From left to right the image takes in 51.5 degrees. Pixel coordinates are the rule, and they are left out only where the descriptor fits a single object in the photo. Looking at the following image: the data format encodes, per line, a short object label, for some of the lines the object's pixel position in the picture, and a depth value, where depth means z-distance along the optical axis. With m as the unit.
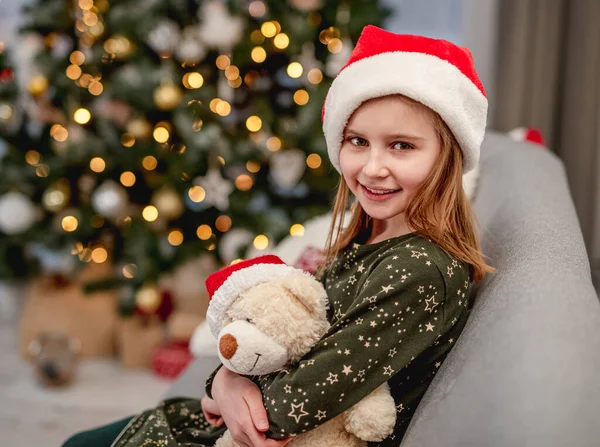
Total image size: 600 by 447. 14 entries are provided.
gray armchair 0.61
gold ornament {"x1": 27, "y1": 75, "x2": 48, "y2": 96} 2.65
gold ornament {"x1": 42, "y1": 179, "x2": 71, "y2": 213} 2.67
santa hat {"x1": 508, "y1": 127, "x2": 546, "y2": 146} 1.96
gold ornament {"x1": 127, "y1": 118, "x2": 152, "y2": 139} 2.61
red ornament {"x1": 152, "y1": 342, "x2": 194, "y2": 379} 2.62
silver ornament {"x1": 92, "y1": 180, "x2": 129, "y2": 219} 2.58
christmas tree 2.50
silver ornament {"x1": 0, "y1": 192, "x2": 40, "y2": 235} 2.64
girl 0.88
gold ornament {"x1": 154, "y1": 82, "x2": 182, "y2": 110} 2.52
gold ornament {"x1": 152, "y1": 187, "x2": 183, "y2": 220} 2.61
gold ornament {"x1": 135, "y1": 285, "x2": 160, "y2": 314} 2.66
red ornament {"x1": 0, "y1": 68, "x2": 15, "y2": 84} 2.71
